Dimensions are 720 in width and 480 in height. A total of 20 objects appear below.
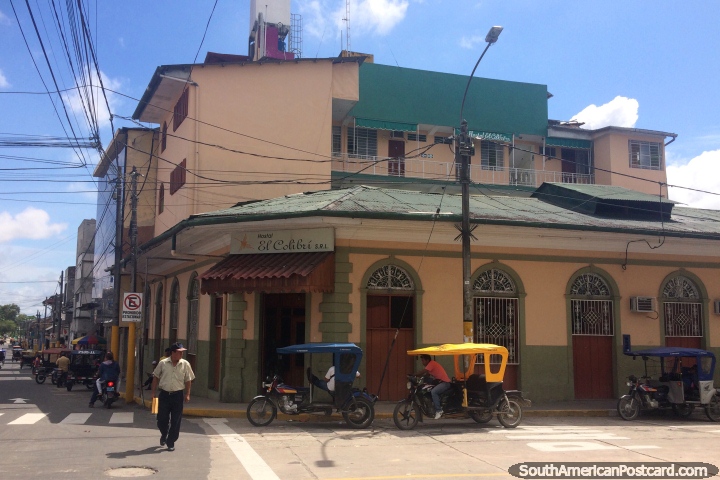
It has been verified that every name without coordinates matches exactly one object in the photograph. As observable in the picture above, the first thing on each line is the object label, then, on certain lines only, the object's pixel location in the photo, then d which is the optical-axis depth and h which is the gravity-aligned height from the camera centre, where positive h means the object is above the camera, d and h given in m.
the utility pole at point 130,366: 18.77 -1.60
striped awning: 15.91 +0.81
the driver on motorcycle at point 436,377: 13.36 -1.36
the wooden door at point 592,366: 18.67 -1.52
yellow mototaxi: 13.36 -1.76
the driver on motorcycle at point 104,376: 17.69 -1.77
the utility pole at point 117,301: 20.55 +0.23
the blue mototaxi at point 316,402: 13.59 -1.82
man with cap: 10.66 -1.33
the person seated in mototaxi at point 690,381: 15.43 -1.58
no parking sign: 18.17 +0.01
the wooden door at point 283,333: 17.62 -0.62
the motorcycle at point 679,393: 15.26 -1.84
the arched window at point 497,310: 17.88 +0.00
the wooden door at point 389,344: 17.09 -0.87
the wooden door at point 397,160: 32.84 +7.40
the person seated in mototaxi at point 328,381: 13.79 -1.47
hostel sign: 16.67 +1.71
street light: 15.24 +1.90
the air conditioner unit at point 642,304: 18.95 +0.19
